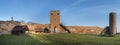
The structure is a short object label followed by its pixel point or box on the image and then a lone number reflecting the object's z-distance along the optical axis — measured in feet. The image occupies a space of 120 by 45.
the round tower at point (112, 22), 81.44
